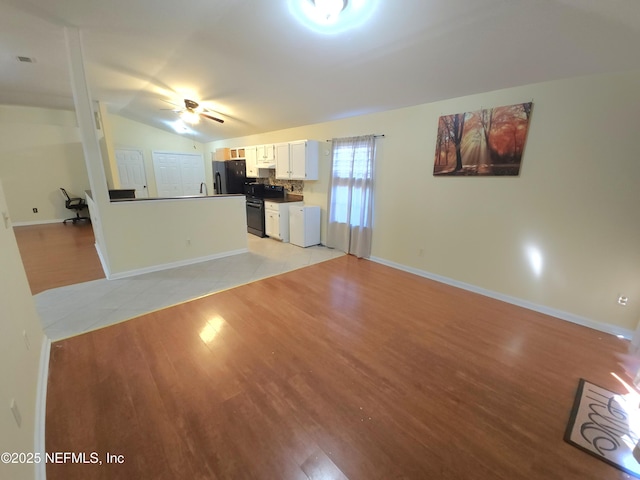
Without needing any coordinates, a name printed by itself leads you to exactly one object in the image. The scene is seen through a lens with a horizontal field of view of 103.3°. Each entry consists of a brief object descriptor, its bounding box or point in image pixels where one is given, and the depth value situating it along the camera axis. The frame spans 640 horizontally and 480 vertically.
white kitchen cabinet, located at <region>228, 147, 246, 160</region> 6.49
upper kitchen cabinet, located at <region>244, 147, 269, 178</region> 6.05
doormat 1.40
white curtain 4.18
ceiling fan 4.30
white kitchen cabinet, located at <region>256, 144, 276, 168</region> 5.59
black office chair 6.62
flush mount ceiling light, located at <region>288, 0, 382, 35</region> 1.95
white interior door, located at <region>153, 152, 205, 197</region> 7.84
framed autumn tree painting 2.77
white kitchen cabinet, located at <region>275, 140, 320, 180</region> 4.85
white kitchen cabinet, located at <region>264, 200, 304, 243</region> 5.28
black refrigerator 6.64
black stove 5.70
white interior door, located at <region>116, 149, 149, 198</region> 7.13
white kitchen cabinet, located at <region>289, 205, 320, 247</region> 4.99
